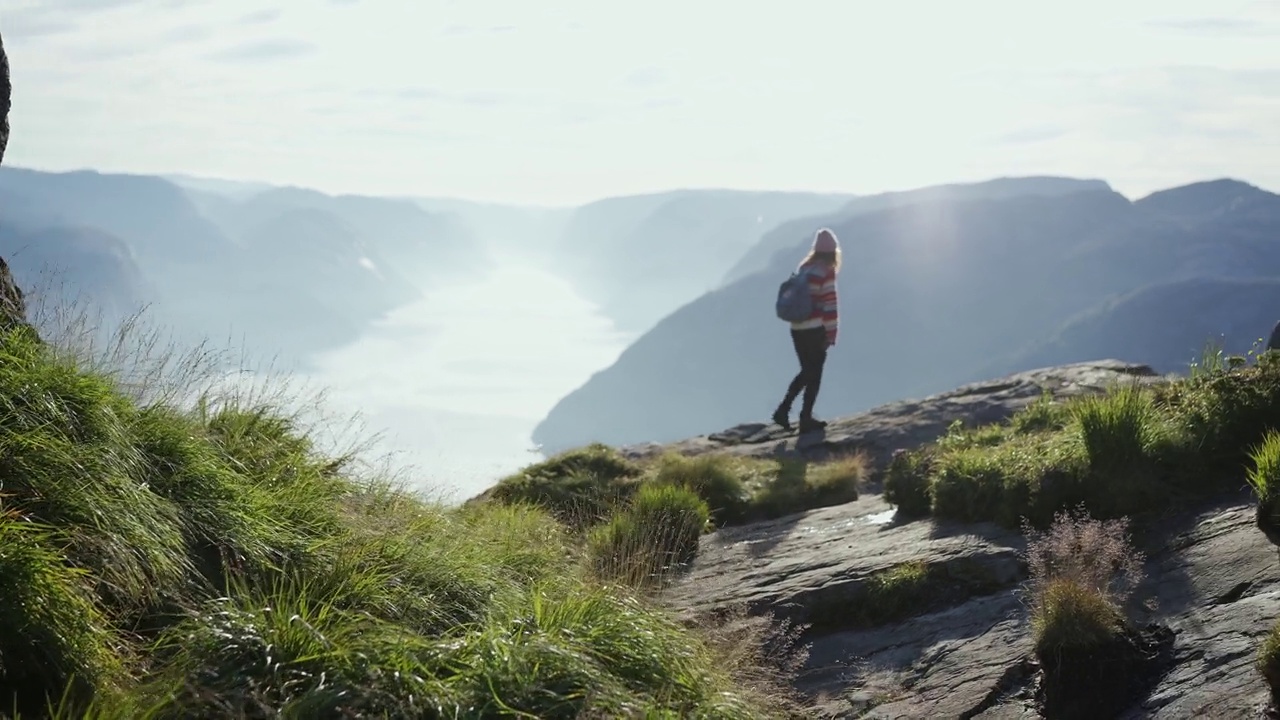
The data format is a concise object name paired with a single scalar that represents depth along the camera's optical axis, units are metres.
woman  15.86
